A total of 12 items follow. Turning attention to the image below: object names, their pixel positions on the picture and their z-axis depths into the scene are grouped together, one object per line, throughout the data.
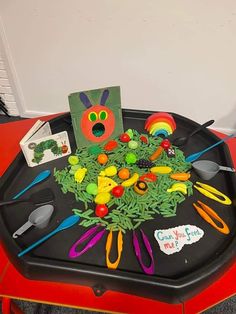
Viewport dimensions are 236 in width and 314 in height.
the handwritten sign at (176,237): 0.60
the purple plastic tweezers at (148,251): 0.55
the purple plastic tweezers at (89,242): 0.59
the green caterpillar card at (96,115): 0.79
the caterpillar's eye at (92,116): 0.82
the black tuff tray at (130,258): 0.54
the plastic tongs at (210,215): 0.63
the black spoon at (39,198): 0.68
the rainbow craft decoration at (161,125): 0.93
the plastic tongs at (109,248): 0.56
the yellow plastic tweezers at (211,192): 0.69
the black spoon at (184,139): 0.89
